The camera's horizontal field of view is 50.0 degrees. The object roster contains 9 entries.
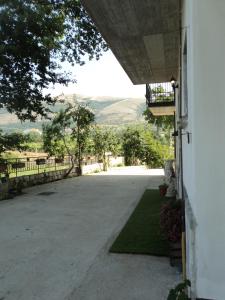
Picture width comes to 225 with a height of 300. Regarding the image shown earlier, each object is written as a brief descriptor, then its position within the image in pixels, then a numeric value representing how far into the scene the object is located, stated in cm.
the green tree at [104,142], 1522
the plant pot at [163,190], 689
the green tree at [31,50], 782
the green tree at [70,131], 1189
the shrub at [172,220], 302
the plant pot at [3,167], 787
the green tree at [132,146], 1682
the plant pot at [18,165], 846
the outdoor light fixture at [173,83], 597
